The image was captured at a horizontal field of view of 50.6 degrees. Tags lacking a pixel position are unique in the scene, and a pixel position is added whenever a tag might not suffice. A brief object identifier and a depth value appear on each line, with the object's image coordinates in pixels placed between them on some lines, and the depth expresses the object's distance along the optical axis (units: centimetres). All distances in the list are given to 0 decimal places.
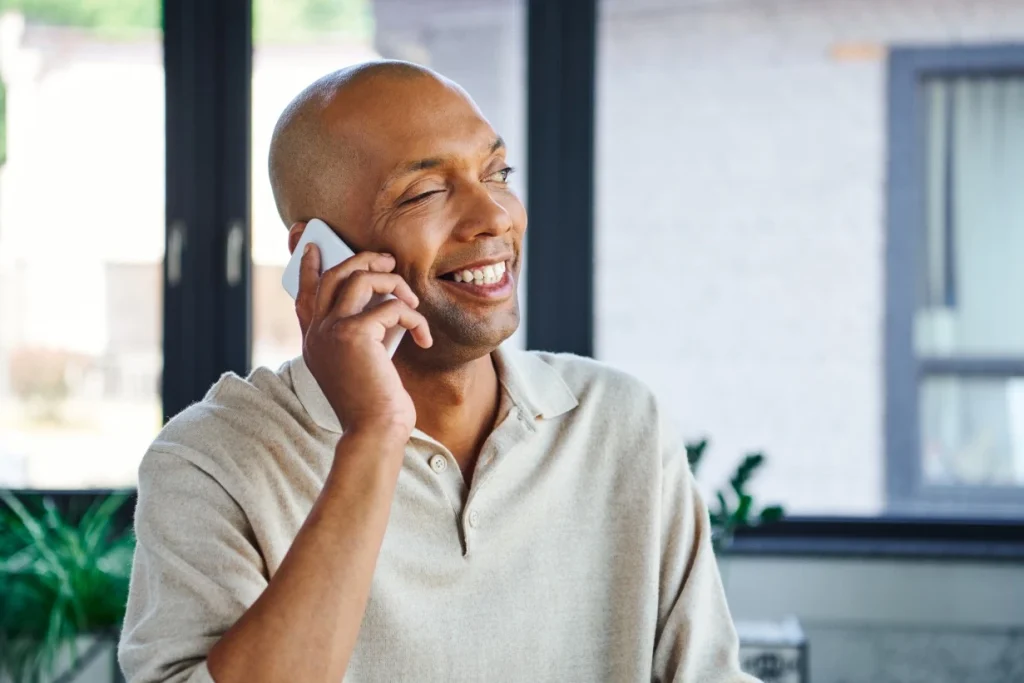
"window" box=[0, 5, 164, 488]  306
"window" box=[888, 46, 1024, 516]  307
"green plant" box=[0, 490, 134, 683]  261
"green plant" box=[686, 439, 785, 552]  238
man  105
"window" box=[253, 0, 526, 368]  301
